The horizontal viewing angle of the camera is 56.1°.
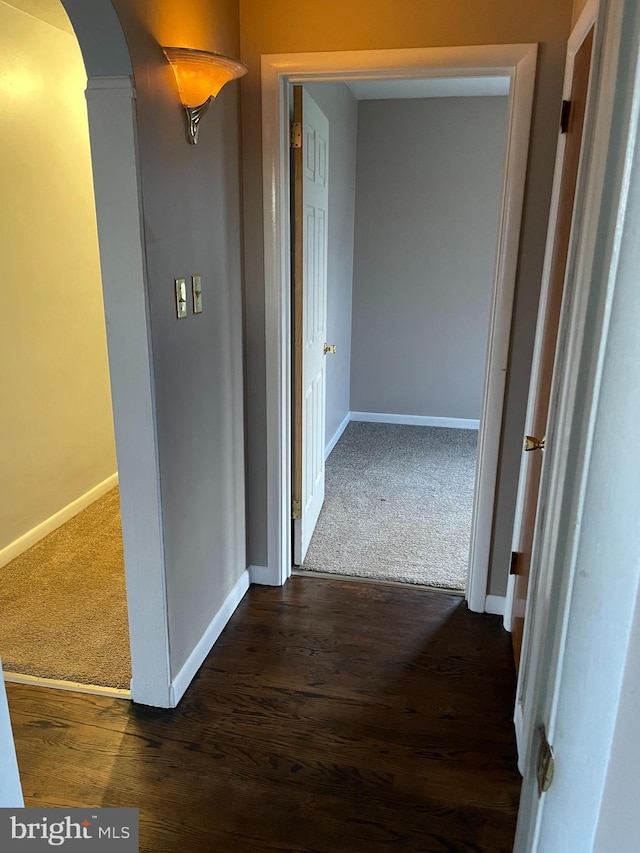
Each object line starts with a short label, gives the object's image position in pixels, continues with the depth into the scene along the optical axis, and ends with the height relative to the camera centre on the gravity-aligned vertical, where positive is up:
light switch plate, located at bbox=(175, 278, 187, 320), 1.85 -0.11
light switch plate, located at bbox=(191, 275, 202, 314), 1.94 -0.09
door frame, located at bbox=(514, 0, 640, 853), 0.48 -0.20
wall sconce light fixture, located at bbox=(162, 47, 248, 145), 1.69 +0.53
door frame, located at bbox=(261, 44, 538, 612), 2.06 +0.11
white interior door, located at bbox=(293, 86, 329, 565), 2.53 -0.21
